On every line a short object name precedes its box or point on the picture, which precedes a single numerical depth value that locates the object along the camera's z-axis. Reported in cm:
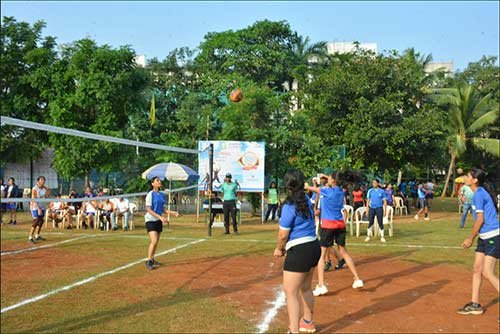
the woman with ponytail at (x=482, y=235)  674
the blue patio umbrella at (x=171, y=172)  2195
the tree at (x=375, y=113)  2589
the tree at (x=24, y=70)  2516
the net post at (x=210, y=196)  1554
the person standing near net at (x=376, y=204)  1433
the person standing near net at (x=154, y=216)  986
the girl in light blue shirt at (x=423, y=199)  2402
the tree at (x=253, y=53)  3994
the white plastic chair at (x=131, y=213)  1795
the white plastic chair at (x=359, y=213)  1575
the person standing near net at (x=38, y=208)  1213
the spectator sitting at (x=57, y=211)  1812
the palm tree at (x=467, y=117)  3916
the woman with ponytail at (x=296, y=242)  541
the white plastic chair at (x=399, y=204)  2636
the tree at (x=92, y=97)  2397
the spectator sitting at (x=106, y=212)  1765
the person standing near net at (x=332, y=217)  855
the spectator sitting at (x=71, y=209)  1789
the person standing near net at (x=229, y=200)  1620
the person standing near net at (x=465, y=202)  1877
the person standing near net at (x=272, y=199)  2159
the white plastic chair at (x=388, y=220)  1599
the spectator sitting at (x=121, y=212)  1777
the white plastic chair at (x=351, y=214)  1617
